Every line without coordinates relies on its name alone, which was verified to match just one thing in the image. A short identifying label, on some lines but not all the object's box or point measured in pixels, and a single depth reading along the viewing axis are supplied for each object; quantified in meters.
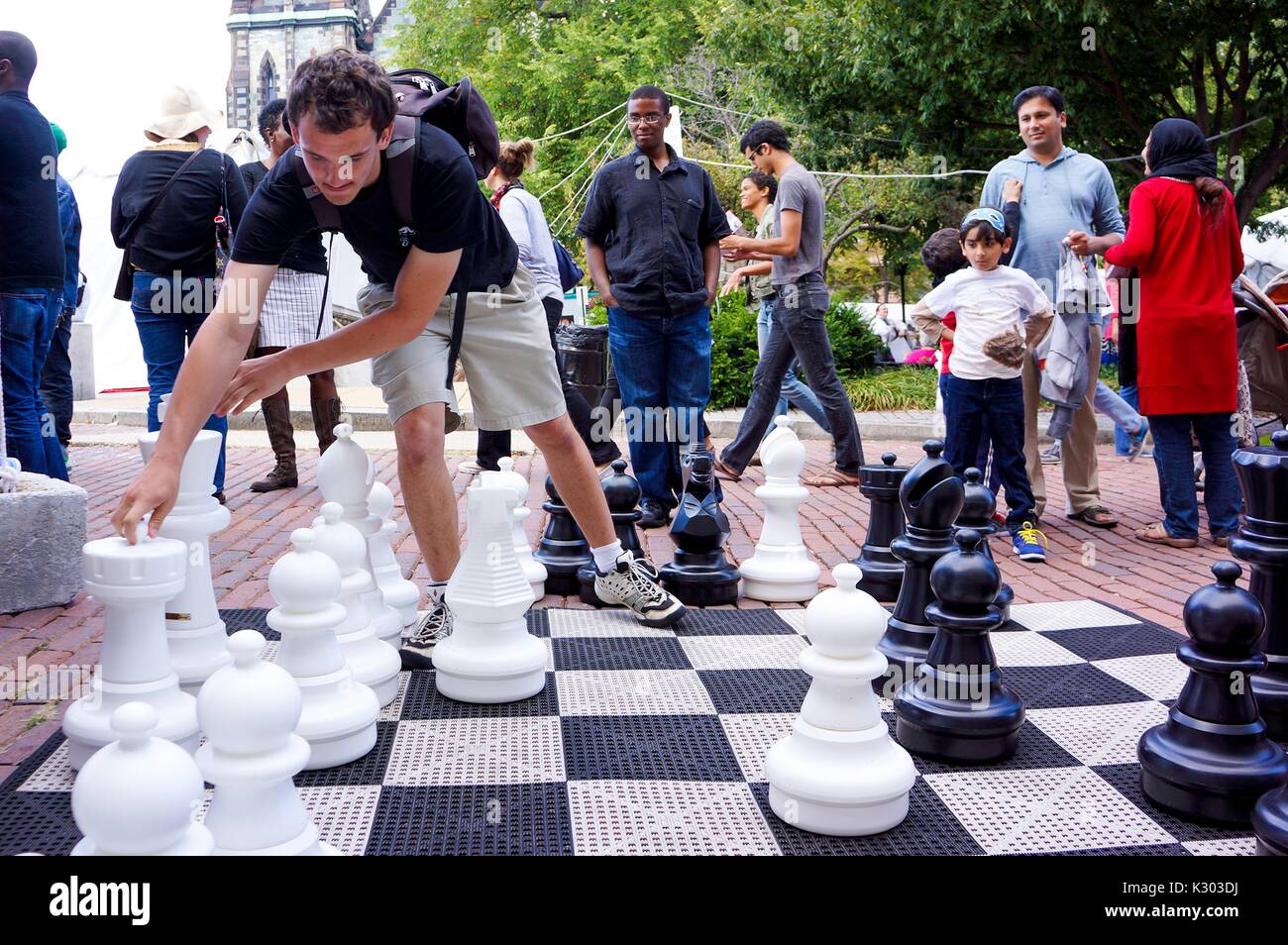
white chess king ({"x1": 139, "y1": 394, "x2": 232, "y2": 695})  2.35
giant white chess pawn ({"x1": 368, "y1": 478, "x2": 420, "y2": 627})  3.00
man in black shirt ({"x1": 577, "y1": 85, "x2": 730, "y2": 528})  4.75
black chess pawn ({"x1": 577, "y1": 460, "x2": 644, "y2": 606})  3.70
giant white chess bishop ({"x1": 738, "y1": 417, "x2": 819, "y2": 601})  3.64
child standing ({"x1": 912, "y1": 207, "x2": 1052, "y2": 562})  4.44
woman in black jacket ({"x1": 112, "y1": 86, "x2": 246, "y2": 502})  4.95
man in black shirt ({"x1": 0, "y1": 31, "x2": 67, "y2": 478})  3.98
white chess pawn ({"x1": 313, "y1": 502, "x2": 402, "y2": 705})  2.47
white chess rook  1.94
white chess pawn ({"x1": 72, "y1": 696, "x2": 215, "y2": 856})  1.36
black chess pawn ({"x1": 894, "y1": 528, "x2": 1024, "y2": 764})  2.21
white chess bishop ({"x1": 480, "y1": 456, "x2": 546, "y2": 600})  3.27
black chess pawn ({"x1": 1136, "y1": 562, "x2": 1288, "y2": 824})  1.93
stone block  3.44
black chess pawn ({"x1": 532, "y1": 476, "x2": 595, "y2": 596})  3.71
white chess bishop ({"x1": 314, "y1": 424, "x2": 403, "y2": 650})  2.79
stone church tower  42.66
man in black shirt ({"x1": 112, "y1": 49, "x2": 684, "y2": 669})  2.25
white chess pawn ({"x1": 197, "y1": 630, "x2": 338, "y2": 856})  1.66
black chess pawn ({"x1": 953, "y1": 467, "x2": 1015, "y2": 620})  2.87
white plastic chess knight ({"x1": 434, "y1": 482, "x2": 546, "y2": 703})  2.54
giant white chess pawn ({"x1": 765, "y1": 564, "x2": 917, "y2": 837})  1.92
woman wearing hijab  4.56
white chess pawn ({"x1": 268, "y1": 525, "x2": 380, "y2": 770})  2.15
